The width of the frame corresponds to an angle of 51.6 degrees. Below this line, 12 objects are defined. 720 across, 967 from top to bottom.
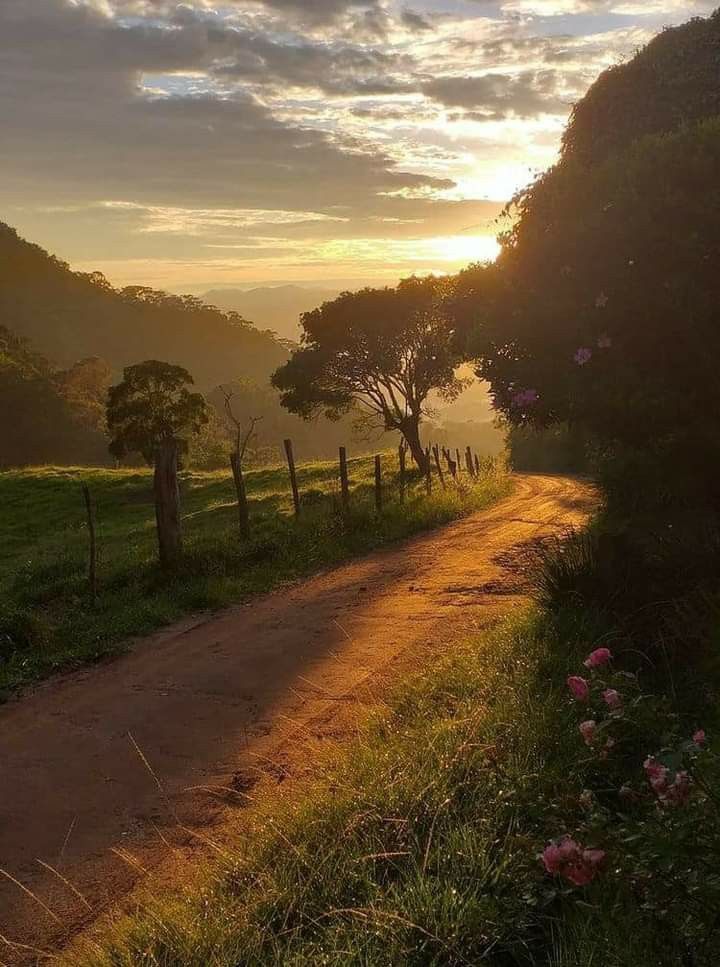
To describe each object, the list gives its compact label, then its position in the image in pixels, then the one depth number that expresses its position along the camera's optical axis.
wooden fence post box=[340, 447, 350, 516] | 16.59
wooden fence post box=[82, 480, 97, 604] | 10.86
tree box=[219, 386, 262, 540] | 14.14
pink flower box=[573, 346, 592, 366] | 7.71
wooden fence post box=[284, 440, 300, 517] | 16.35
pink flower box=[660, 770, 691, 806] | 2.84
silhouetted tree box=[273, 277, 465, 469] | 31.31
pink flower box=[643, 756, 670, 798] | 2.89
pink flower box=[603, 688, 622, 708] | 3.46
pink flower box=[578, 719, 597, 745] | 3.47
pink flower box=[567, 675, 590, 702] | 3.43
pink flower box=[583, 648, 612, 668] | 3.67
